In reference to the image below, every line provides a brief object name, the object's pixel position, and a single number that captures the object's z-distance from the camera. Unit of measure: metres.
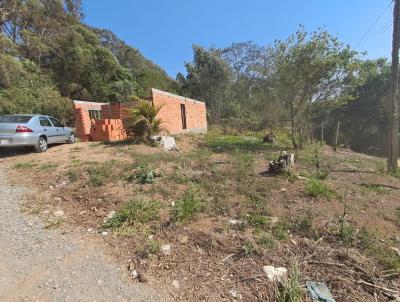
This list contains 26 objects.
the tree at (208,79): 28.24
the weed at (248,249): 3.24
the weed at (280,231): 3.58
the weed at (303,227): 3.69
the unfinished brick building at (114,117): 11.72
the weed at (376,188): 5.83
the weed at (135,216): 3.93
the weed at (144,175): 5.64
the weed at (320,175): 6.40
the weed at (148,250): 3.26
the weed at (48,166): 6.86
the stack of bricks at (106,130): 11.59
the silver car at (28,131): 7.92
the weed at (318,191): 4.97
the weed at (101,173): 5.66
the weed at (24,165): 7.13
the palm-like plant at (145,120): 9.84
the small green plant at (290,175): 5.96
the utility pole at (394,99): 8.01
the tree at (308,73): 11.77
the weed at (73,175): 5.99
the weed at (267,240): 3.38
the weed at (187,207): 4.07
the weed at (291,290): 2.54
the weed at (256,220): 3.93
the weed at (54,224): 3.98
